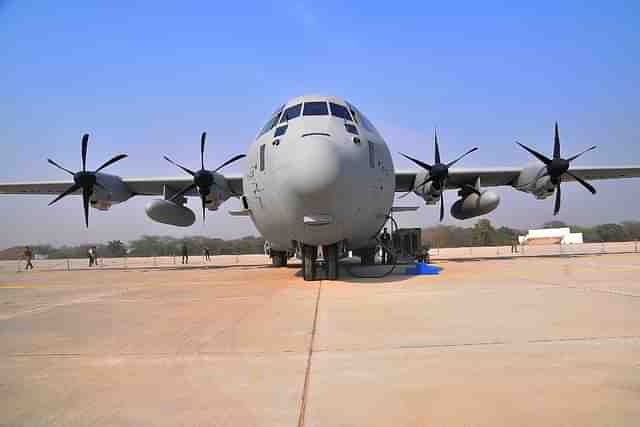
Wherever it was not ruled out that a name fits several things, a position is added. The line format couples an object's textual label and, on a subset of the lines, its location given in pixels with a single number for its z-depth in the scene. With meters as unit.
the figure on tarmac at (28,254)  26.81
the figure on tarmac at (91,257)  30.05
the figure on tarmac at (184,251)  31.48
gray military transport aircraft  8.80
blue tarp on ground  12.09
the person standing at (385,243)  15.75
